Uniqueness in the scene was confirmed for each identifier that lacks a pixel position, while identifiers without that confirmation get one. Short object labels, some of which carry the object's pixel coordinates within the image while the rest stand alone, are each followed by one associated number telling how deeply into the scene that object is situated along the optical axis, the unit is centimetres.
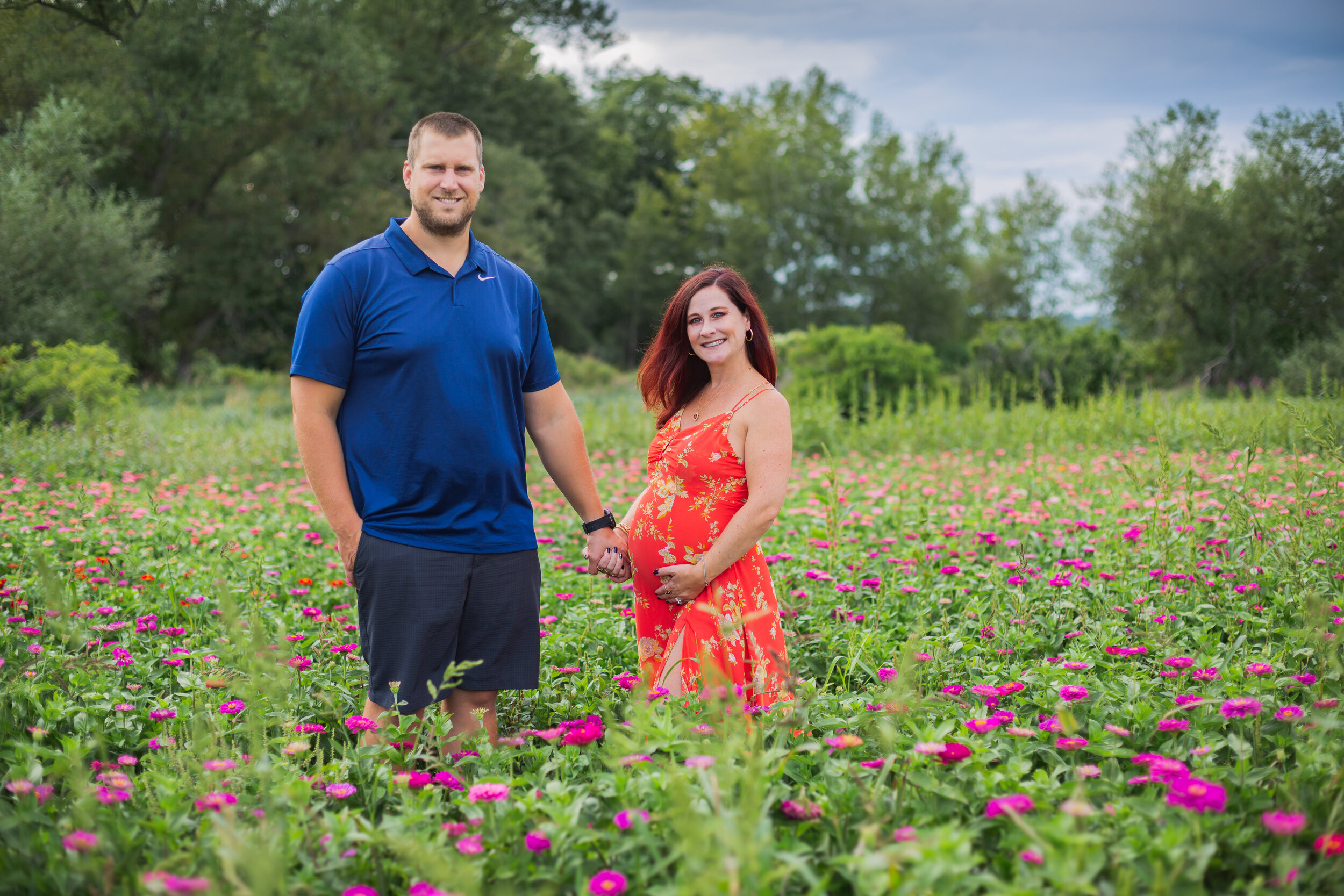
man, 237
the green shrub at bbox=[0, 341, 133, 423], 916
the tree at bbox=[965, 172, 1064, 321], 4462
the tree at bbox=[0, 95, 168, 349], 1172
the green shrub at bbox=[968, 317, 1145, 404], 1496
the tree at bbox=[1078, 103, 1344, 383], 1848
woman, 249
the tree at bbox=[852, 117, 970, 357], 3797
